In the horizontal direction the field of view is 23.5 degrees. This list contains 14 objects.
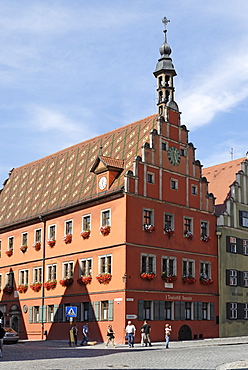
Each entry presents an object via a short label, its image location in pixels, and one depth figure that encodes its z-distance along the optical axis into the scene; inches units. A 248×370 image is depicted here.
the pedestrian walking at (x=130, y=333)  1409.9
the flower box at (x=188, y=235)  1765.5
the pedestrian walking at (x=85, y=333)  1466.5
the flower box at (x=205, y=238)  1820.9
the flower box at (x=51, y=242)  1882.4
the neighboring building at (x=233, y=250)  1849.2
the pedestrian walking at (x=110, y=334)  1412.4
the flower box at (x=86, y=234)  1735.5
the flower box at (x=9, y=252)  2089.1
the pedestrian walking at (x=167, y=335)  1349.7
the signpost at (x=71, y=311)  1416.1
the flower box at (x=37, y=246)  1950.1
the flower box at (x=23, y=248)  2011.6
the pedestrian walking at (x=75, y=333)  1497.3
